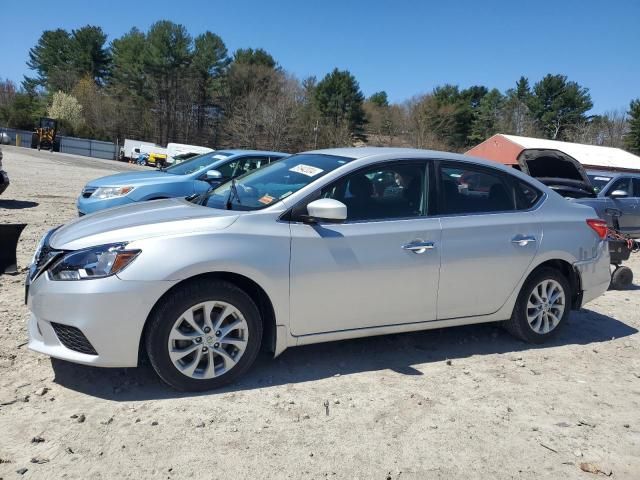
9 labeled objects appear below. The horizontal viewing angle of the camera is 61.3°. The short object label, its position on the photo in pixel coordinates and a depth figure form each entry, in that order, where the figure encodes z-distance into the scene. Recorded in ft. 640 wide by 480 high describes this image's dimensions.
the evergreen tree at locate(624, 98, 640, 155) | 187.11
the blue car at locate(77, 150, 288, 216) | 27.07
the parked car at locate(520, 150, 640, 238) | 36.55
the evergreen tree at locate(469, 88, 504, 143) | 231.09
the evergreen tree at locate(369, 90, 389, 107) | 289.12
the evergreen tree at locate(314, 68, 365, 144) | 222.28
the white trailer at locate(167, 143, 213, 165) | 142.10
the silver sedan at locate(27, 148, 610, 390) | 11.10
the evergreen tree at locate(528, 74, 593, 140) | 227.61
